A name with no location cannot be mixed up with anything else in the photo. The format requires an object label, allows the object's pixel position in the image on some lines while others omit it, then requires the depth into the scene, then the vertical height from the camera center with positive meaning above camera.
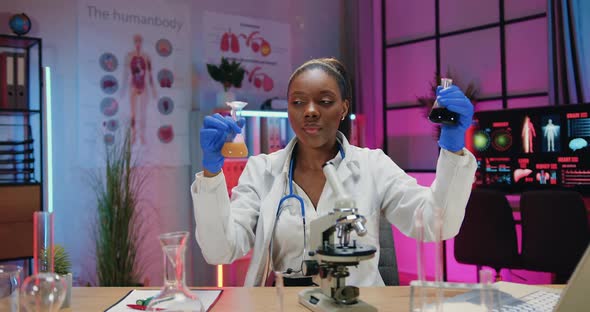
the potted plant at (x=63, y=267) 1.48 -0.30
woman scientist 1.66 -0.09
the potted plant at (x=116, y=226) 3.68 -0.42
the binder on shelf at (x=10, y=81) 3.25 +0.55
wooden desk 1.41 -0.39
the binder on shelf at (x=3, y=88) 3.24 +0.50
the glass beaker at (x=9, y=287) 1.18 -0.27
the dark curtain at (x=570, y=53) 4.08 +0.84
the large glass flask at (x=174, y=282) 0.97 -0.22
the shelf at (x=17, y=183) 3.26 -0.10
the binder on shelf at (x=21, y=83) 3.29 +0.54
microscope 1.17 -0.21
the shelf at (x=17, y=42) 3.34 +0.82
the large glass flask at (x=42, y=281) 1.09 -0.24
